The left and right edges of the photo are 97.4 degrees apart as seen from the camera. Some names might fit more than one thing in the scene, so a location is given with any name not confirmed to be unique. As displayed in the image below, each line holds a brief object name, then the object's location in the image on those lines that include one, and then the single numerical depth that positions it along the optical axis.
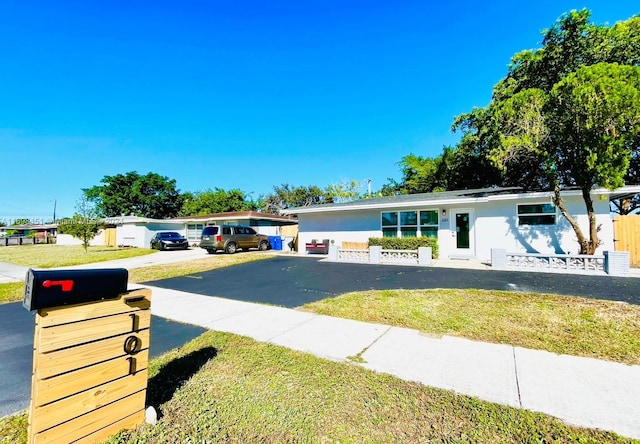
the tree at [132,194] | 41.62
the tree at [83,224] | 19.94
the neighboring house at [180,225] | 23.98
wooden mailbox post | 1.72
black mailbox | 1.65
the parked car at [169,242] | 21.12
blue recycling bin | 20.61
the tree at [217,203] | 41.97
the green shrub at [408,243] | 12.30
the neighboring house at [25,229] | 48.44
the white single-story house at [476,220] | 10.62
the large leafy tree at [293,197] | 40.99
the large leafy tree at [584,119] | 7.85
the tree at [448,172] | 20.45
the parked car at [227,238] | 17.61
